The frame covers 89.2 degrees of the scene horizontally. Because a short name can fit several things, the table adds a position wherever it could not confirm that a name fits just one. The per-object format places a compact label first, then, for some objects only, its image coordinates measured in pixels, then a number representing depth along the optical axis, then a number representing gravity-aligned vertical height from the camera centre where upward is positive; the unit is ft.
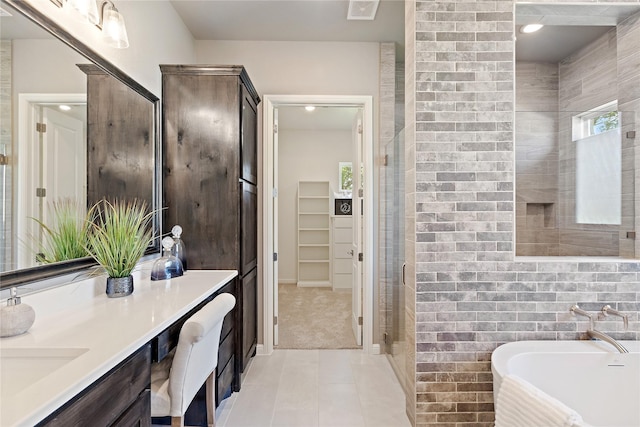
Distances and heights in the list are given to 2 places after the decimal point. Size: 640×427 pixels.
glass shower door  8.02 -1.11
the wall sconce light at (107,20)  5.12 +3.20
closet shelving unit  18.65 -1.10
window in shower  6.55 +0.87
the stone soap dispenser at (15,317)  3.55 -1.18
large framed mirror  3.93 +1.19
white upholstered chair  4.51 -2.37
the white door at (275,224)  9.92 -0.37
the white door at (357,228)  10.00 -0.52
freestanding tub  5.30 -2.74
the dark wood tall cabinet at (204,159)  7.44 +1.22
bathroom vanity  2.51 -1.38
